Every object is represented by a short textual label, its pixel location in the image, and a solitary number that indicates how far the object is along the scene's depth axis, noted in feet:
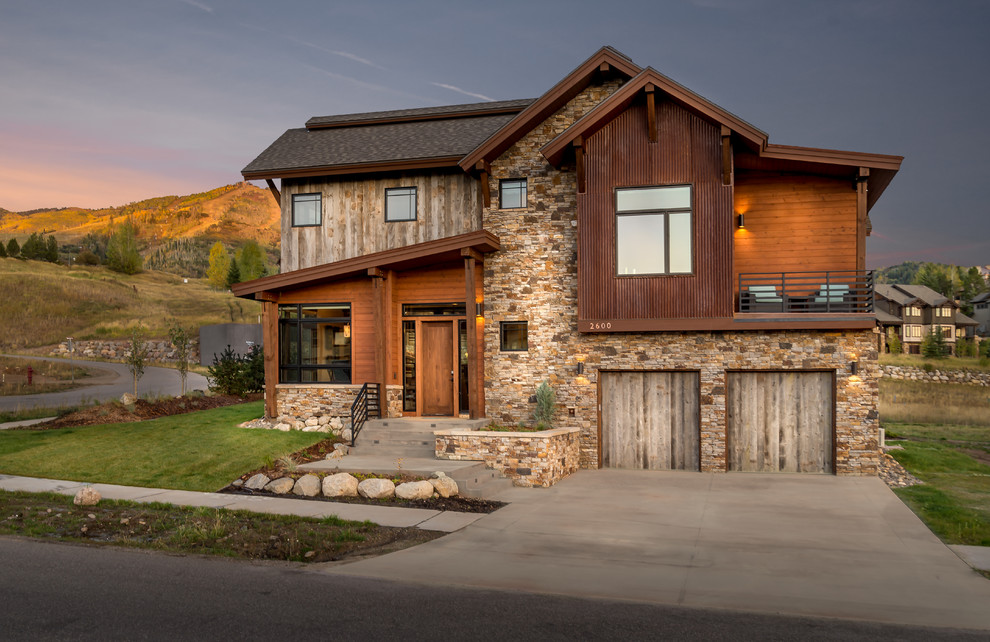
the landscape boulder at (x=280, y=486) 39.68
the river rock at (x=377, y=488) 38.32
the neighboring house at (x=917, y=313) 227.20
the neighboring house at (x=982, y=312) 277.03
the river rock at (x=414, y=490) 37.99
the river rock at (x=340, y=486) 38.78
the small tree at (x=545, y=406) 50.52
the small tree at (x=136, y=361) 69.21
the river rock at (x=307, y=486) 39.17
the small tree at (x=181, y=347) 75.92
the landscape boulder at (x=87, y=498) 35.60
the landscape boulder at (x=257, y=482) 40.47
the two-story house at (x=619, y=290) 48.52
